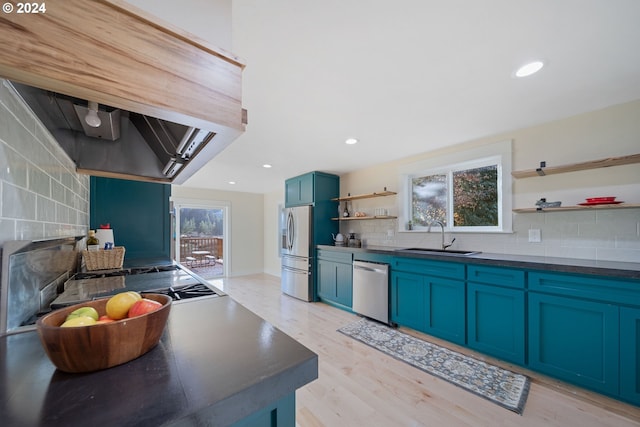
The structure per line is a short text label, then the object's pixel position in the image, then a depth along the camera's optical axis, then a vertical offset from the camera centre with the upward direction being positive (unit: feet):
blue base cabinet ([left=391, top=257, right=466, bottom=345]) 7.76 -2.87
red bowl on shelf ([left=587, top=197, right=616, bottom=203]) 6.33 +0.39
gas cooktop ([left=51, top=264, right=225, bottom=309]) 3.40 -1.14
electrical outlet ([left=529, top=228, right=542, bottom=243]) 7.74 -0.68
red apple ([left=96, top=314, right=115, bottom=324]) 2.03 -0.88
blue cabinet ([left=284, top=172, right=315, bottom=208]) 13.80 +1.50
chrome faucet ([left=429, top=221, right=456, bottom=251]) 9.63 -0.97
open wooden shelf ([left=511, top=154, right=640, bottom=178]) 6.21 +1.35
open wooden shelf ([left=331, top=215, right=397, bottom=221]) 11.69 -0.11
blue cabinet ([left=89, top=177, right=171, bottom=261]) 7.19 +0.05
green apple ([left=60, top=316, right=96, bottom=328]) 1.73 -0.77
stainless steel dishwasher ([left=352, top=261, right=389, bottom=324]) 9.69 -3.12
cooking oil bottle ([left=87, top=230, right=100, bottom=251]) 5.86 -0.64
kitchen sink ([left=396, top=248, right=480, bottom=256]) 8.76 -1.40
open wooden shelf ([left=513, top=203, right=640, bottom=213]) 6.00 +0.18
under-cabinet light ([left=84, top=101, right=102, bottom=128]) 3.15 +1.31
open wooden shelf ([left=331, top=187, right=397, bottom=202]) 11.64 +0.97
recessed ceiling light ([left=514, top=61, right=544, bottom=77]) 4.97 +3.04
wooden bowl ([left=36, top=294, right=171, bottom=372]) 1.55 -0.85
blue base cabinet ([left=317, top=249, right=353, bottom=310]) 11.48 -3.14
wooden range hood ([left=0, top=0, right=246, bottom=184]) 1.50 +1.12
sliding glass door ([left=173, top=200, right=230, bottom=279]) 18.08 -1.68
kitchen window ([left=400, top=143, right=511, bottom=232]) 8.67 +0.84
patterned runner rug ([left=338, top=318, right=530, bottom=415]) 5.78 -4.26
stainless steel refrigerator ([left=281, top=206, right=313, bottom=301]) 13.39 -2.16
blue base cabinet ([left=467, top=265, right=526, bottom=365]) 6.57 -2.77
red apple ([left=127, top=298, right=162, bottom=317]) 2.01 -0.77
